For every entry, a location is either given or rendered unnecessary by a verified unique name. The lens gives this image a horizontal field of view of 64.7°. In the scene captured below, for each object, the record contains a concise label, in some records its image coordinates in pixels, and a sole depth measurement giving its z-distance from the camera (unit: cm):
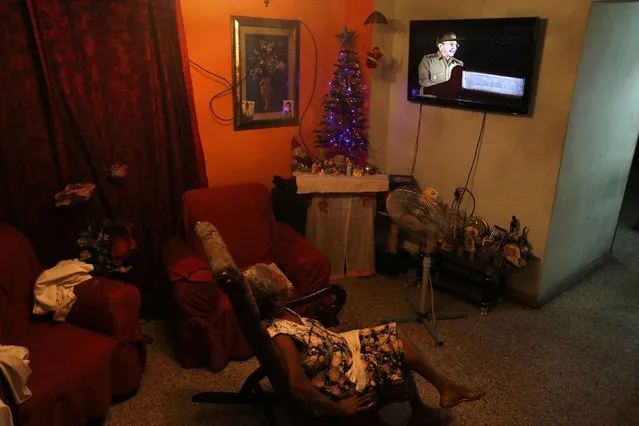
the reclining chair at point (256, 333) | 189
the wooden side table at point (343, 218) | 380
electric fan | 301
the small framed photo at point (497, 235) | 358
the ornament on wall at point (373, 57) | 377
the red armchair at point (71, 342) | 214
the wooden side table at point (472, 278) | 351
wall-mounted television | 324
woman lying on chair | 203
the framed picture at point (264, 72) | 361
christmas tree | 380
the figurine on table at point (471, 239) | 362
